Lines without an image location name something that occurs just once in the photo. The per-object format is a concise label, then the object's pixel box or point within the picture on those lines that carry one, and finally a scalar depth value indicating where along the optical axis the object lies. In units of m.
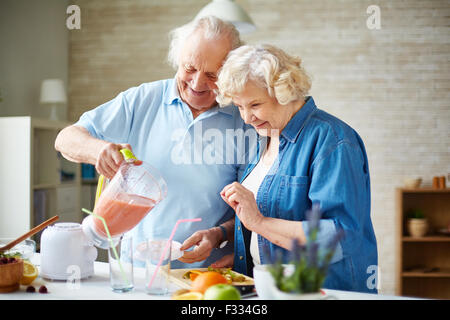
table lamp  4.37
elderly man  1.71
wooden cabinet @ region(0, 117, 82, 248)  3.68
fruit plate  1.31
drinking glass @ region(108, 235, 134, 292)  1.29
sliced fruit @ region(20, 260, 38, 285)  1.35
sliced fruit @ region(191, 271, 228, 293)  1.17
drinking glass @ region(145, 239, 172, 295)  1.28
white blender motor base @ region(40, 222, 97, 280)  1.40
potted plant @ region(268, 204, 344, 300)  0.89
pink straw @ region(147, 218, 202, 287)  1.27
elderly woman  1.37
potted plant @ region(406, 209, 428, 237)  4.32
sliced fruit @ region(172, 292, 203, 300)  1.14
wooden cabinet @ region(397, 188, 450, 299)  4.50
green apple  1.03
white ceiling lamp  2.89
